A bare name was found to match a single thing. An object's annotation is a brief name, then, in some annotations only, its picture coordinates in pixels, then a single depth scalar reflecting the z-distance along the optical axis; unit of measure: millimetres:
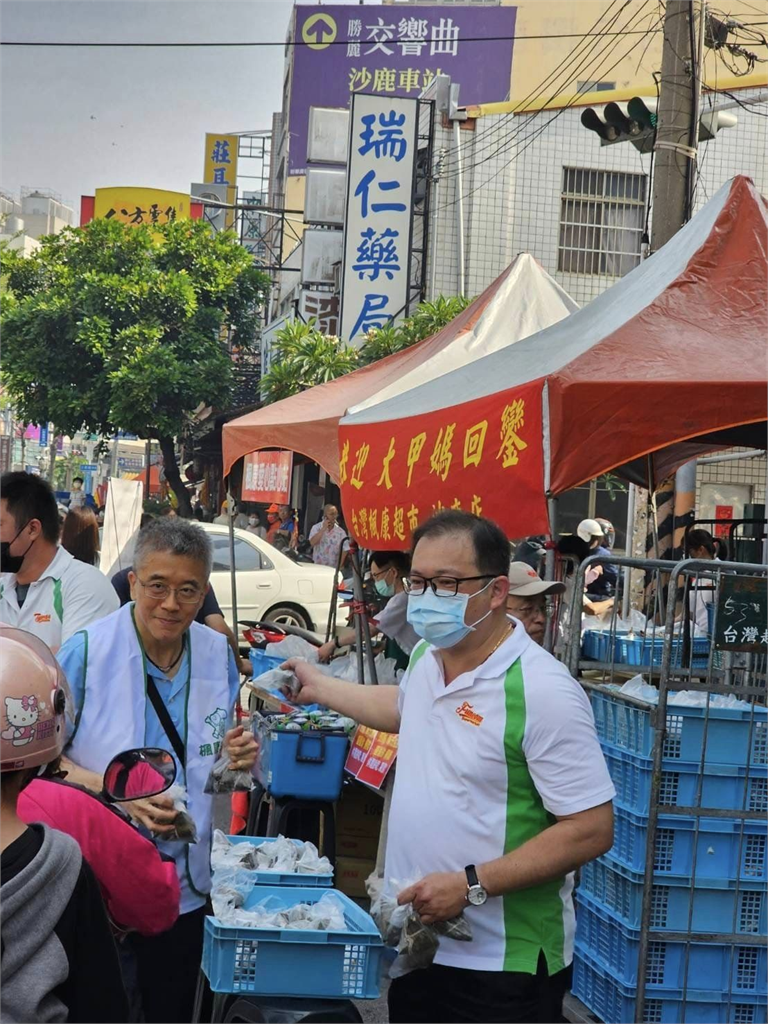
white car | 16875
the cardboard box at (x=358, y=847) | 6441
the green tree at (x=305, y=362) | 22906
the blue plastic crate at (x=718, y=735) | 4500
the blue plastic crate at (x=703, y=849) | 4492
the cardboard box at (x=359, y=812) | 6473
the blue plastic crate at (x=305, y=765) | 5930
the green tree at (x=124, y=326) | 36219
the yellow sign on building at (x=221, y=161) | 59906
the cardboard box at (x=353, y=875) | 6434
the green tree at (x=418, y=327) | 20594
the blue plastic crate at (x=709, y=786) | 4500
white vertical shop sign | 23359
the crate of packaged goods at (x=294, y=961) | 3143
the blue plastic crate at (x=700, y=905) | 4500
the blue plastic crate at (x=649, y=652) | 5676
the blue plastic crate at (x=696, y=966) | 4500
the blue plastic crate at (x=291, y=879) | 3660
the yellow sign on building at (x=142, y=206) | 41344
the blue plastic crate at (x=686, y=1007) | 4492
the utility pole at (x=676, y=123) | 9211
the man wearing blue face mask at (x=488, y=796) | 2805
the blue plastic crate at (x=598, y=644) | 5734
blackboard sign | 4430
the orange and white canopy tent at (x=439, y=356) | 7891
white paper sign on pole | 15914
